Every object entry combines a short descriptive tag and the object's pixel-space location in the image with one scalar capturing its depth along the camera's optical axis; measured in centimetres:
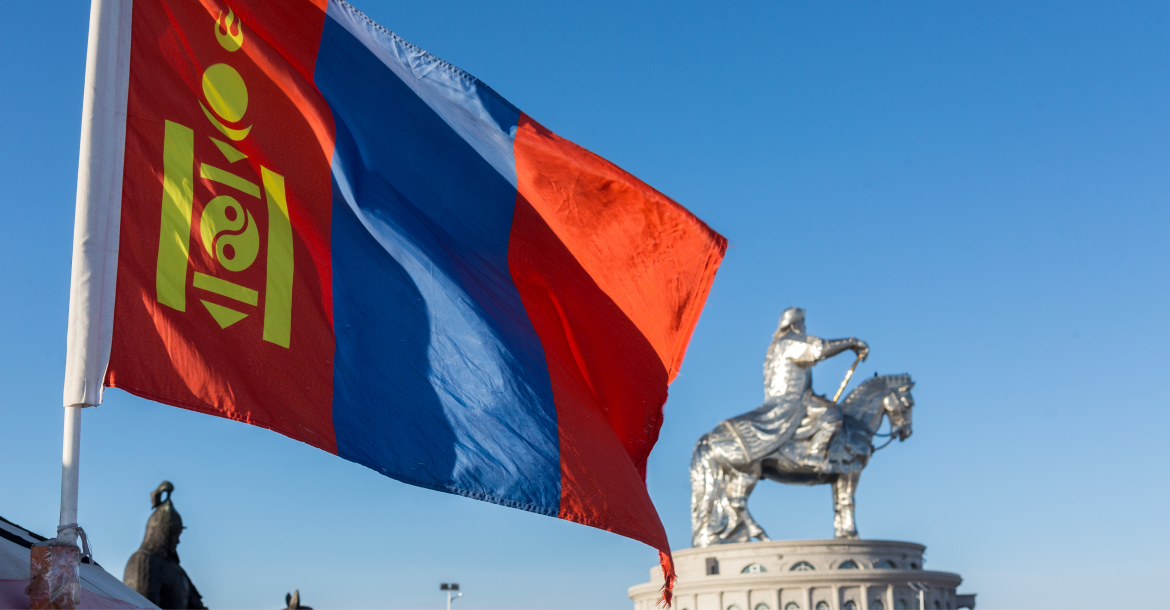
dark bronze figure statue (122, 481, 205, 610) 990
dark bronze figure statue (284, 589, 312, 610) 1217
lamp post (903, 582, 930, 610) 2492
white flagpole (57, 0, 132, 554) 454
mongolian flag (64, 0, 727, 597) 506
